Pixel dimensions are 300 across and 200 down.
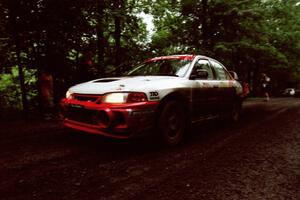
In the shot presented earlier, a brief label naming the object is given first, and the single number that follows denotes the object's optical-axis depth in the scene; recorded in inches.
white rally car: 150.9
